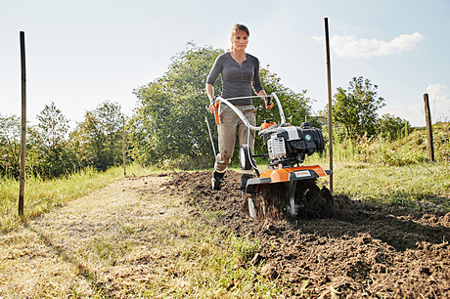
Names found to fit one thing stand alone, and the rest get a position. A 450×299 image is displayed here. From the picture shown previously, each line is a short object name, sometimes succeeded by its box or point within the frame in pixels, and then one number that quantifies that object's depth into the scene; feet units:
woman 12.46
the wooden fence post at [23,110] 12.32
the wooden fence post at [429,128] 22.33
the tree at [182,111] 34.06
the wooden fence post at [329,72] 13.39
